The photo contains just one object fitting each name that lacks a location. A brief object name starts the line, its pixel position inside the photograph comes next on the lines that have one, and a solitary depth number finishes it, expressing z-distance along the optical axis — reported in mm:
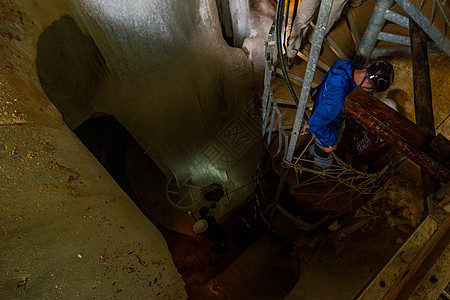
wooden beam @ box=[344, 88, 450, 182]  1792
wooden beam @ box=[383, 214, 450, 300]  1599
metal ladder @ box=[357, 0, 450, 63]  2648
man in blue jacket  2617
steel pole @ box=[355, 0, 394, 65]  3215
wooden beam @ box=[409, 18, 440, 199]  2191
